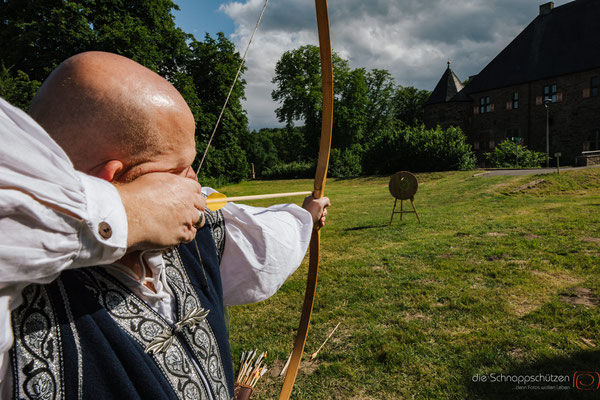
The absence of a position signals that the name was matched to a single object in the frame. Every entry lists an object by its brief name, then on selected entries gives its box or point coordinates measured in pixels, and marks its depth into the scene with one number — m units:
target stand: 7.86
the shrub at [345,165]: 23.38
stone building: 22.70
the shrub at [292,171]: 27.53
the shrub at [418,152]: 19.16
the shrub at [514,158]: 19.66
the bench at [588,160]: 14.66
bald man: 0.62
